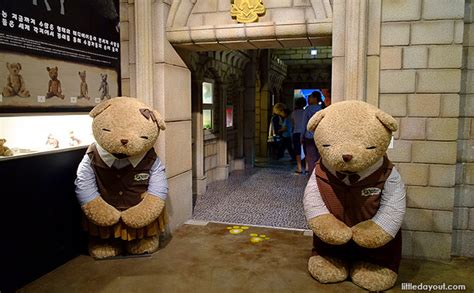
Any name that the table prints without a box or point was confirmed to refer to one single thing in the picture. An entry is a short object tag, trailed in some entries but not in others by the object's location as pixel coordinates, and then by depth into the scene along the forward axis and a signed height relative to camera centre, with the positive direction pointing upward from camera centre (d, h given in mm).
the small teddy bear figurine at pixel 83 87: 3287 +234
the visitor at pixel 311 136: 5297 -265
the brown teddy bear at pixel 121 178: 2900 -476
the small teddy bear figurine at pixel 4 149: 2639 -222
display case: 2820 -133
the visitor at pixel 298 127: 6716 -190
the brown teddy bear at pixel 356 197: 2459 -534
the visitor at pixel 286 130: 8414 -297
